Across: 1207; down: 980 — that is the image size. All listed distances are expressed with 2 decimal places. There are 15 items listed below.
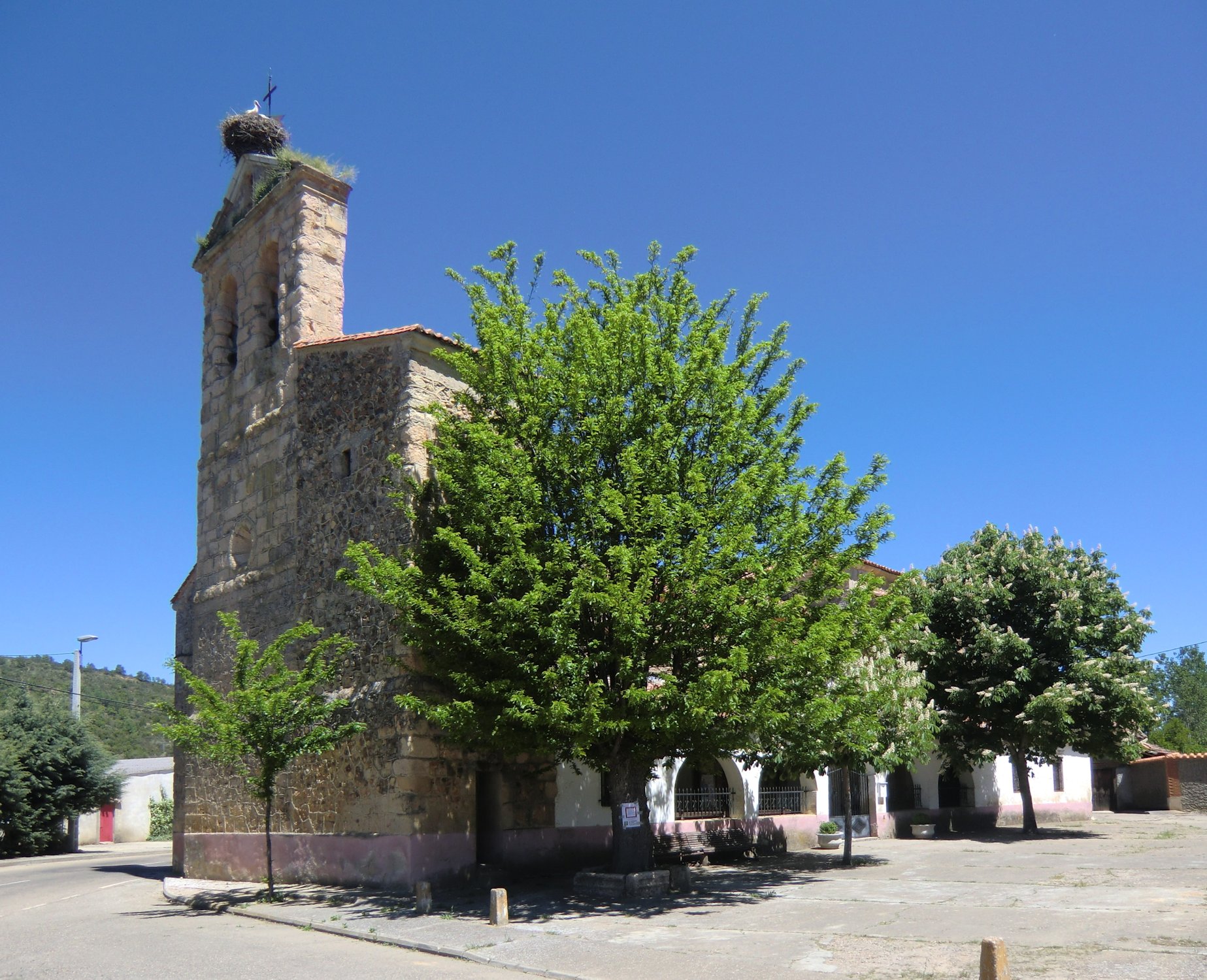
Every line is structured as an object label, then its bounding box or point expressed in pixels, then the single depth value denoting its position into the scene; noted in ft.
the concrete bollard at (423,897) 43.65
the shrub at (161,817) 135.54
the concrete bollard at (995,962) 23.09
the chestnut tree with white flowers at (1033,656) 72.13
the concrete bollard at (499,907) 39.93
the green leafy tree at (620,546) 42.63
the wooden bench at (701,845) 62.03
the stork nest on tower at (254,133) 70.64
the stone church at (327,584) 52.13
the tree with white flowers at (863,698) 46.09
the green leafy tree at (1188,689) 251.19
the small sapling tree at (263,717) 49.11
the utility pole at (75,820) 113.60
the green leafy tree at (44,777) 102.58
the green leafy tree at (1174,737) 155.84
